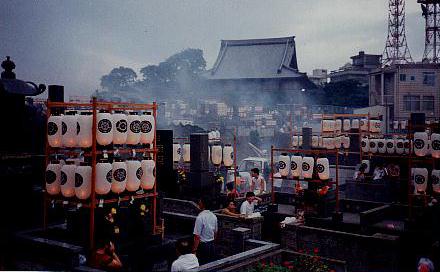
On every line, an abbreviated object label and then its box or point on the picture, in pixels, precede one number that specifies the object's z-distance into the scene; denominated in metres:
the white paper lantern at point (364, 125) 19.80
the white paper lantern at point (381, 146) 16.30
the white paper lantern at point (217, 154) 14.67
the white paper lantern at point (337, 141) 19.38
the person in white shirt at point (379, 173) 14.92
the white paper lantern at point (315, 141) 20.10
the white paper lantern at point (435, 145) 9.74
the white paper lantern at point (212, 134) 19.01
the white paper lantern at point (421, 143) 9.98
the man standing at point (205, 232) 7.66
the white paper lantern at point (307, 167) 11.26
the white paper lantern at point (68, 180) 7.09
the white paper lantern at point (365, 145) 16.96
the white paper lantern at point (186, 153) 15.13
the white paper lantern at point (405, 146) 15.52
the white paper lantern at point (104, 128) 7.11
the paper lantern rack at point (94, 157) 6.94
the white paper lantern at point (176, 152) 15.09
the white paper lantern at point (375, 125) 19.39
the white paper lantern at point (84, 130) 7.07
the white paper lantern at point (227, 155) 14.64
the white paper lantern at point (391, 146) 16.00
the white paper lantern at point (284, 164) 11.59
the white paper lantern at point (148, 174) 7.72
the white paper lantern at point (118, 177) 7.20
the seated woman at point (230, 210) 10.16
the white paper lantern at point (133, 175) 7.44
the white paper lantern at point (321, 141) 20.40
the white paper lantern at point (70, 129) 7.14
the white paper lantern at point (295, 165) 11.41
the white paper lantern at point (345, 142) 19.59
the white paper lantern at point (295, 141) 19.92
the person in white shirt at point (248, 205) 9.98
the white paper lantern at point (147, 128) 7.75
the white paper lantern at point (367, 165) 16.11
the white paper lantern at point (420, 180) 9.89
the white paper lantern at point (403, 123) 19.14
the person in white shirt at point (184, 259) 6.11
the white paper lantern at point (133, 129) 7.53
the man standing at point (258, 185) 13.08
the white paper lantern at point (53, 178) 7.32
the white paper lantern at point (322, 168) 11.07
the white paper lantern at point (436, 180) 9.38
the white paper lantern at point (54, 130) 7.32
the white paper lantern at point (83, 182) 6.94
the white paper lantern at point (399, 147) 15.80
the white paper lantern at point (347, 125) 20.12
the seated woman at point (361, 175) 14.35
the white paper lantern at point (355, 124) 19.67
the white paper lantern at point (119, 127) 7.33
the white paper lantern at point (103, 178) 6.97
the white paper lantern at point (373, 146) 16.59
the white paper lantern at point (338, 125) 19.98
